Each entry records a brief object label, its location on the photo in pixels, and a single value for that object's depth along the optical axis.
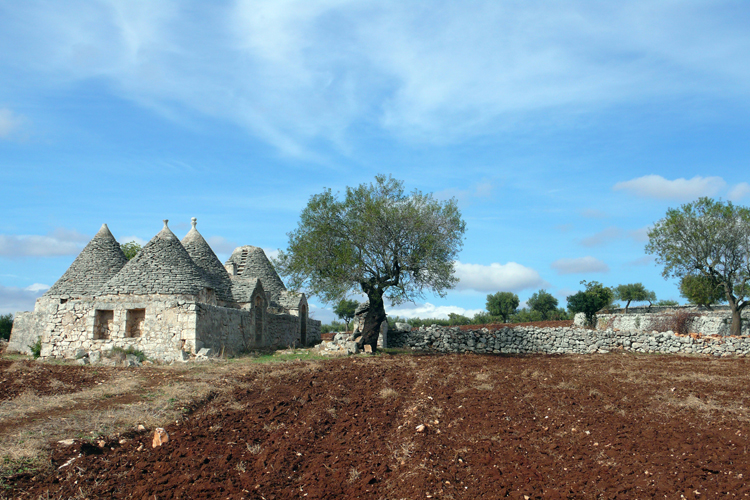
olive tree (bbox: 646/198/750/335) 29.91
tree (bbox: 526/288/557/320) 60.31
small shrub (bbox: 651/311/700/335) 30.19
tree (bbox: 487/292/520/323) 59.56
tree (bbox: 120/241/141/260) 36.81
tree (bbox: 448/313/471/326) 55.36
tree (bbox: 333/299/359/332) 53.41
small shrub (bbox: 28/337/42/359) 19.40
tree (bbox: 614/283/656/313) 60.12
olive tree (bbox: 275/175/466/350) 20.45
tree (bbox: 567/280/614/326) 38.88
